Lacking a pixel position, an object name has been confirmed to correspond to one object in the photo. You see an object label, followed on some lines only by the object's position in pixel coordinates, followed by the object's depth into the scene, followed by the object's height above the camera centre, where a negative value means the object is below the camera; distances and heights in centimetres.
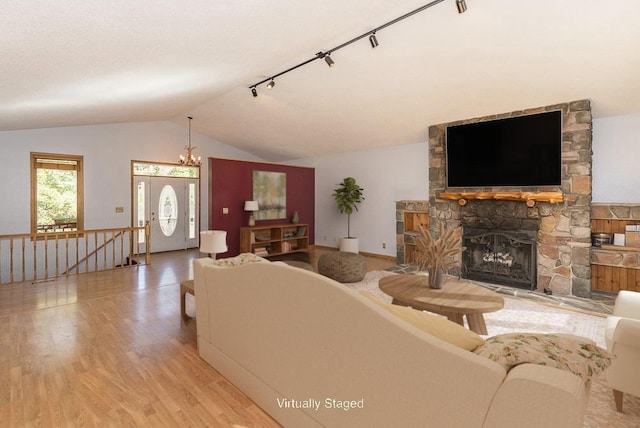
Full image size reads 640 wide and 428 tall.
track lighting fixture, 276 +191
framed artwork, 670 +35
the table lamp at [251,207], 618 +6
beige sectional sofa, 93 -60
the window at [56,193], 621 +37
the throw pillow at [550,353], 98 -47
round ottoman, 502 -92
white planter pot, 728 -80
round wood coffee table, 258 -78
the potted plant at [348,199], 730 +24
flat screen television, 450 +89
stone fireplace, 435 -17
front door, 773 +1
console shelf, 630 -64
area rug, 193 -126
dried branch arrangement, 302 -39
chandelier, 680 +110
